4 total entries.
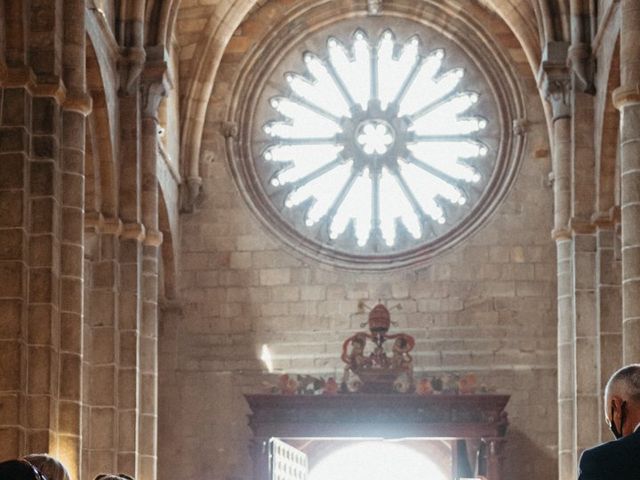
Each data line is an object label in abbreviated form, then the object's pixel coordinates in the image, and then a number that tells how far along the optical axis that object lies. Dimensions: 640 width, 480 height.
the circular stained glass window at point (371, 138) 26.72
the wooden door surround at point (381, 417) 22.28
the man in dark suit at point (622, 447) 4.36
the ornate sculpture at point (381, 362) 22.64
